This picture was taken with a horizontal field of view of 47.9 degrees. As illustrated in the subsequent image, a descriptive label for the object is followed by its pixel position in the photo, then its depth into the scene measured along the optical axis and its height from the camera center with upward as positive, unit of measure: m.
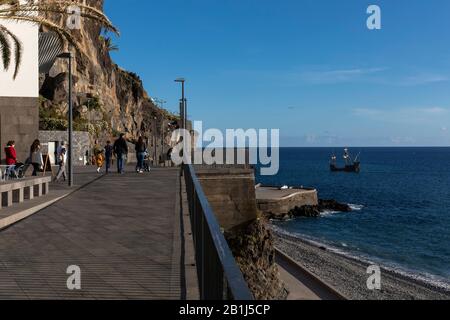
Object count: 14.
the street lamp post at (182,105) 27.68 +2.49
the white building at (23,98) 21.17 +2.26
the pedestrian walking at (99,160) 24.98 -0.46
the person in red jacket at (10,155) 17.05 -0.14
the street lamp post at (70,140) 16.30 +0.36
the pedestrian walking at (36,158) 18.34 -0.26
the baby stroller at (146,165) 26.42 -0.75
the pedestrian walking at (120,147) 22.39 +0.17
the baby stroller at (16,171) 15.95 -0.68
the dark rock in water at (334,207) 62.91 -7.02
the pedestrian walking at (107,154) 24.50 -0.16
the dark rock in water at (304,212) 55.64 -6.76
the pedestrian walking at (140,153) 23.38 -0.11
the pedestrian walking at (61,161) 19.55 -0.40
